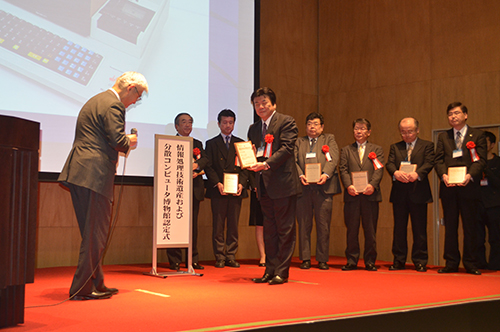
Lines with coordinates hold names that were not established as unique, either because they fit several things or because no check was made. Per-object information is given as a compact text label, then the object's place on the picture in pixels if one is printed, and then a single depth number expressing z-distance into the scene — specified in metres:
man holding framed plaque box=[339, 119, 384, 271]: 5.13
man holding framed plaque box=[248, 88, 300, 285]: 3.82
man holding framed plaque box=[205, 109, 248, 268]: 5.27
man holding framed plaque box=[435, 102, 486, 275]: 4.72
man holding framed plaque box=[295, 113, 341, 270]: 5.18
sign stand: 4.32
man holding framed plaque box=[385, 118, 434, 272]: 4.99
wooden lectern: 2.24
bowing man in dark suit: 2.98
